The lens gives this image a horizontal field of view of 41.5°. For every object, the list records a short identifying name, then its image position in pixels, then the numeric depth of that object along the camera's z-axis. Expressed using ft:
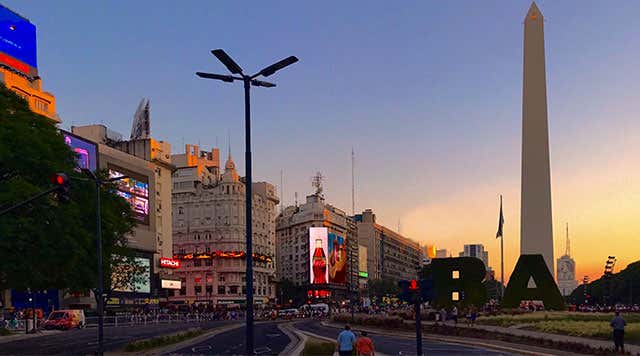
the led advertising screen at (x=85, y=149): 398.21
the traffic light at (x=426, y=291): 79.41
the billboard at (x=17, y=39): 363.97
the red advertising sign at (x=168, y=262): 540.11
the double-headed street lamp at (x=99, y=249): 123.98
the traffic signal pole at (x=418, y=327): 79.15
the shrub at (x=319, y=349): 117.80
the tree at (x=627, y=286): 574.23
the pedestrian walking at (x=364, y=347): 81.30
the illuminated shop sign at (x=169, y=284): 533.55
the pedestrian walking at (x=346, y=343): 82.48
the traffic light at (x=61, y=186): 74.08
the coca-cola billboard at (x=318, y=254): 639.76
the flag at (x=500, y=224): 367.45
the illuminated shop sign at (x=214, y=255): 611.88
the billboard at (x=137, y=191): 464.65
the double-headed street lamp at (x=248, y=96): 76.69
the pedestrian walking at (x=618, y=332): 114.42
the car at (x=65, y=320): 248.52
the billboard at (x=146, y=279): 476.13
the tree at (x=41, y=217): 119.44
